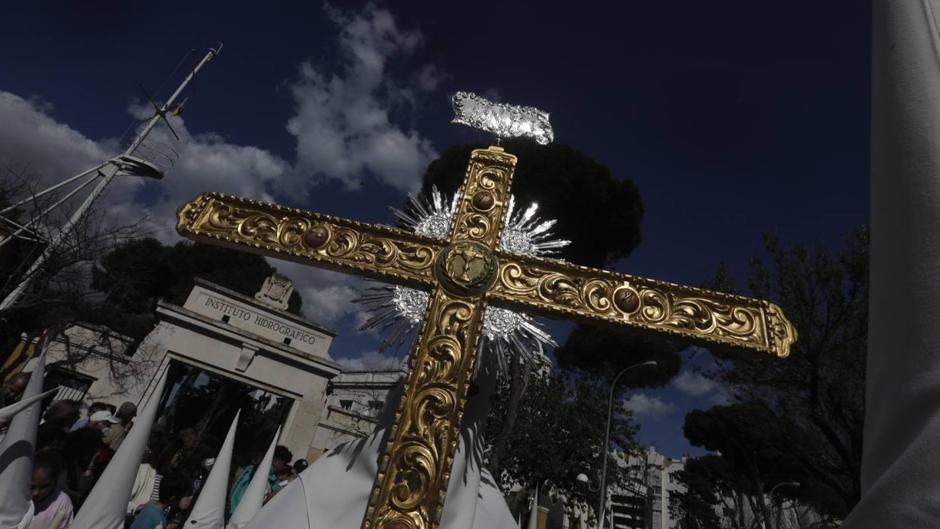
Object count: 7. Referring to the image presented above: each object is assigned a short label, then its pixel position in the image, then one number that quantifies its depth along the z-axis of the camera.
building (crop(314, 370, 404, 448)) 17.12
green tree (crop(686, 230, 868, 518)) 8.77
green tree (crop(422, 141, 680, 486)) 11.47
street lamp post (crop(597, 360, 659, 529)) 12.58
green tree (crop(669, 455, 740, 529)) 27.73
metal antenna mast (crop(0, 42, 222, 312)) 8.48
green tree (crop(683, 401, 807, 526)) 20.94
